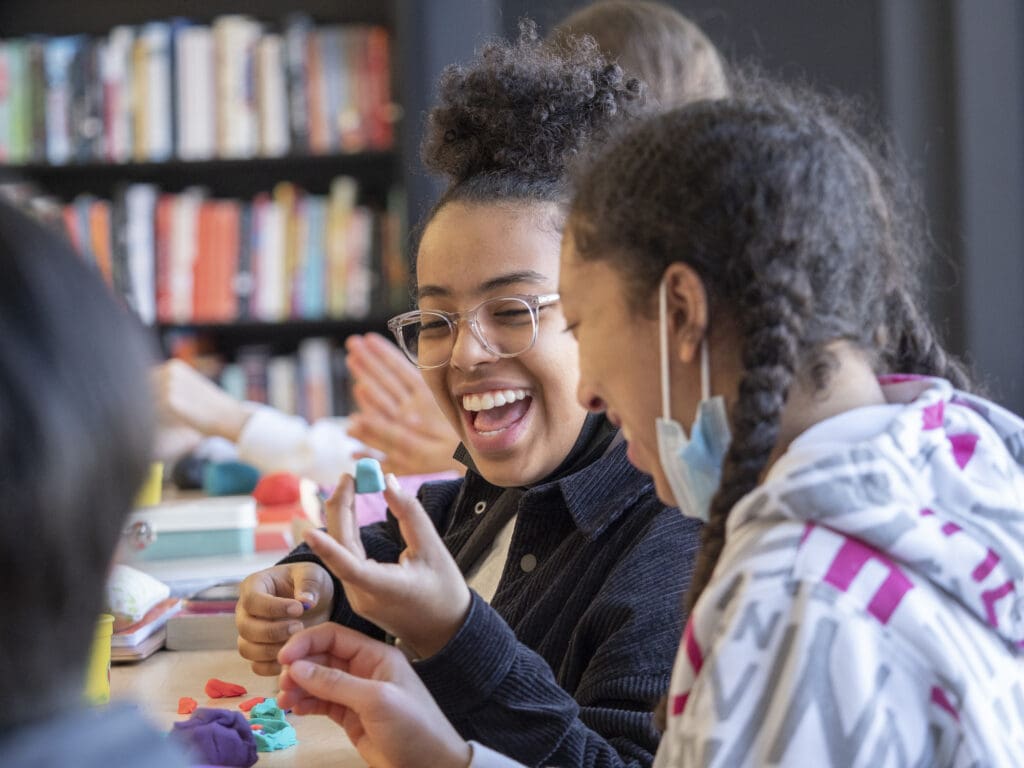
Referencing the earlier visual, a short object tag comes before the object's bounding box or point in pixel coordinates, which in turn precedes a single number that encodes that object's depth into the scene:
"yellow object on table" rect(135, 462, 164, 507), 1.80
